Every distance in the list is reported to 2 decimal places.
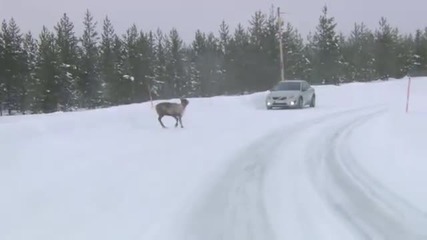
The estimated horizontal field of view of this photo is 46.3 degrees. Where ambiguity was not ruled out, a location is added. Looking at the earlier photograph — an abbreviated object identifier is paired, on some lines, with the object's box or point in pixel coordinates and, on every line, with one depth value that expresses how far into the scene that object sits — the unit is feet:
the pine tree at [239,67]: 241.76
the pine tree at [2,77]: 196.95
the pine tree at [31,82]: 197.88
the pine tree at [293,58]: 244.77
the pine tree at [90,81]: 214.07
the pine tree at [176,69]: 253.44
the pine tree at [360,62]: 274.77
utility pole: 136.17
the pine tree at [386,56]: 271.08
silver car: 87.81
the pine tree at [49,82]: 195.62
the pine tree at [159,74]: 232.00
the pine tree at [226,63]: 249.14
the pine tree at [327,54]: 243.60
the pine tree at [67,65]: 199.52
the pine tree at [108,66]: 220.64
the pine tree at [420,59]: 273.01
